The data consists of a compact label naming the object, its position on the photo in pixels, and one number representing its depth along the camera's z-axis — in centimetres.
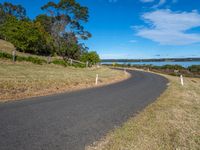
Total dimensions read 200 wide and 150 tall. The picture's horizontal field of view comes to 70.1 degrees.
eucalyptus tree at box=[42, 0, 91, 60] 3463
